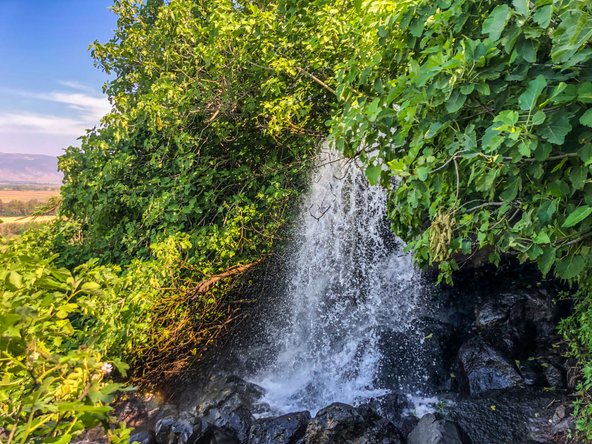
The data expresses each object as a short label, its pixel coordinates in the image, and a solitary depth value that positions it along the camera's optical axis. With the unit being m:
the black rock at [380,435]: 4.53
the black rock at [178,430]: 4.95
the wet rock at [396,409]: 5.09
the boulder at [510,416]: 4.37
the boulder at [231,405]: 5.31
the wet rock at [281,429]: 4.84
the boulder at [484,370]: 5.32
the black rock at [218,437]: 4.98
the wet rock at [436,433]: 4.19
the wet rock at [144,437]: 4.93
